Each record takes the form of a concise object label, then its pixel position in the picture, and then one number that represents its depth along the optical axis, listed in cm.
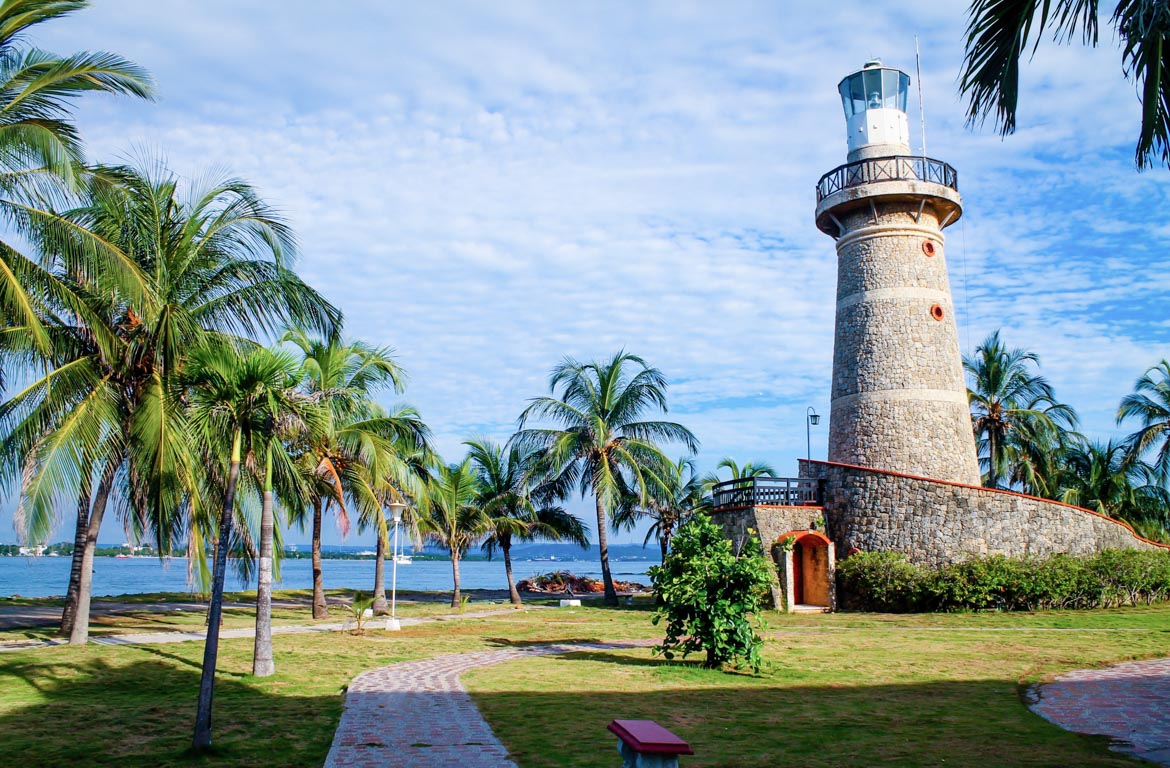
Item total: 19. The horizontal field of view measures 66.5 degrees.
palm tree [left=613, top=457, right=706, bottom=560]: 2959
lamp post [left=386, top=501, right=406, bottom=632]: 1916
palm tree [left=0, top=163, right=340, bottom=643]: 1273
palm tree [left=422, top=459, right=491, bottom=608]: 2842
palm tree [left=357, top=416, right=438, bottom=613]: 2008
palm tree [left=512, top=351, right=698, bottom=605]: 2841
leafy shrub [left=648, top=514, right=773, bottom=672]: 1241
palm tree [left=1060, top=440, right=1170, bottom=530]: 3448
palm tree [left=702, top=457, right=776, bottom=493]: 3488
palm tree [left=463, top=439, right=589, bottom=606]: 2995
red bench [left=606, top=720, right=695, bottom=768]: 530
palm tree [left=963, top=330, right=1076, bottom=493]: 3291
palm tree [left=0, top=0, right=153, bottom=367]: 978
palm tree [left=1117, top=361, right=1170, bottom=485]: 2967
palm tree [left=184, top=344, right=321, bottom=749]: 902
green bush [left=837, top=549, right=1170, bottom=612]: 2078
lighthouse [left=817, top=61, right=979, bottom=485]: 2397
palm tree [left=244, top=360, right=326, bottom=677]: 962
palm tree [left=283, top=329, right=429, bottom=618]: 1939
